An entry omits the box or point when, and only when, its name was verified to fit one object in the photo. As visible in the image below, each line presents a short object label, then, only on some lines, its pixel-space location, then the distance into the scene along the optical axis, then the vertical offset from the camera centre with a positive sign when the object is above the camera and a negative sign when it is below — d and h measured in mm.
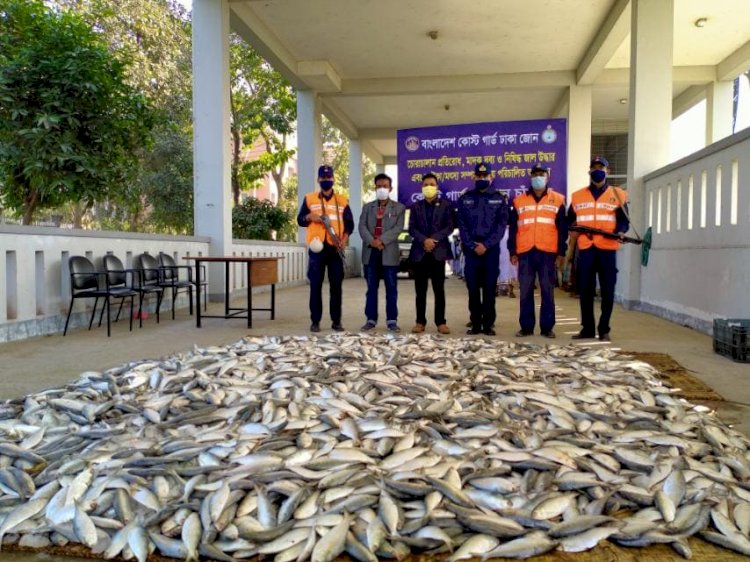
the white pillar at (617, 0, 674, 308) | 9891 +2484
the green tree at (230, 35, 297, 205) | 19859 +4749
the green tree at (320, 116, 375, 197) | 33281 +5676
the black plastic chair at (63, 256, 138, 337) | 7227 -426
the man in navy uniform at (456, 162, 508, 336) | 7336 +184
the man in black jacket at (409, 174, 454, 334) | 7473 +134
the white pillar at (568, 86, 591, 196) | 16000 +3434
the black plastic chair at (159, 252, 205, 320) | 8966 -372
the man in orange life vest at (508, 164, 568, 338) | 7105 +121
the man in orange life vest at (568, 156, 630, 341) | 6965 +132
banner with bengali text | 11797 +1943
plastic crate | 5570 -802
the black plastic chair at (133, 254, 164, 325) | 8258 -346
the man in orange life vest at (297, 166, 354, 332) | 7555 +183
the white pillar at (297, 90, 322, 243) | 16422 +3056
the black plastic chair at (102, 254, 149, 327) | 7895 -306
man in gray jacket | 7590 +87
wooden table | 7816 -293
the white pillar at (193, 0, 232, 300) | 10938 +2282
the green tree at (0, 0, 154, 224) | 9812 +2400
